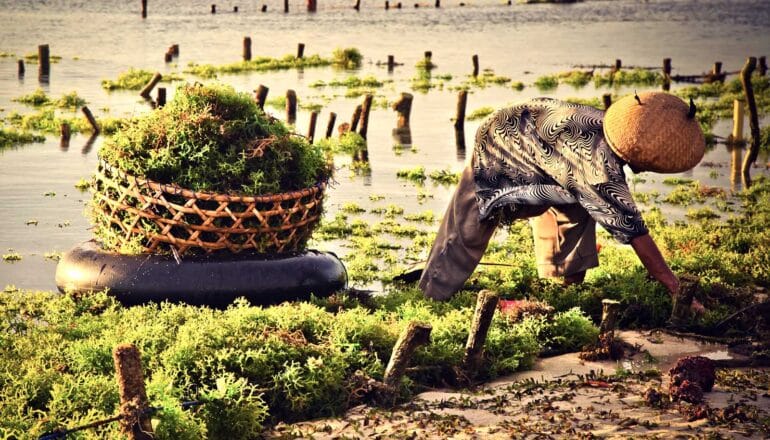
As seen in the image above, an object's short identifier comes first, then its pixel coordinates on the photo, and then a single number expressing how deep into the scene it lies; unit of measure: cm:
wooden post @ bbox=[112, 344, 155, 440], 577
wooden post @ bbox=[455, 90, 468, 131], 2172
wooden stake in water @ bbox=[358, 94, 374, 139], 2039
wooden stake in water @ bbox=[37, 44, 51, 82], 3063
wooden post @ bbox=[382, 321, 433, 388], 702
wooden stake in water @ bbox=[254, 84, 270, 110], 2119
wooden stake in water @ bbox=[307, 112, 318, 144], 1850
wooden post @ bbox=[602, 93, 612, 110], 2137
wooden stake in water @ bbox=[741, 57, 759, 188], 1676
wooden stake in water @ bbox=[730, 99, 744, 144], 2070
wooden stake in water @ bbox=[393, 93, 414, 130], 2245
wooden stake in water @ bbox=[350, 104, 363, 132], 2025
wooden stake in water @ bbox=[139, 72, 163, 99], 2571
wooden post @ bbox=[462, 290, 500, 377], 745
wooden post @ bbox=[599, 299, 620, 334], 827
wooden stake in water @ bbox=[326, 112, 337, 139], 1975
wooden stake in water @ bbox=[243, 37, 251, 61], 3659
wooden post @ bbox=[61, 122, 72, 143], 2017
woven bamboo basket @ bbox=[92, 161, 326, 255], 908
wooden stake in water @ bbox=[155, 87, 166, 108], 1960
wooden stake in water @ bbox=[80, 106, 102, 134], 2094
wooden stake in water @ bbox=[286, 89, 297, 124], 2177
